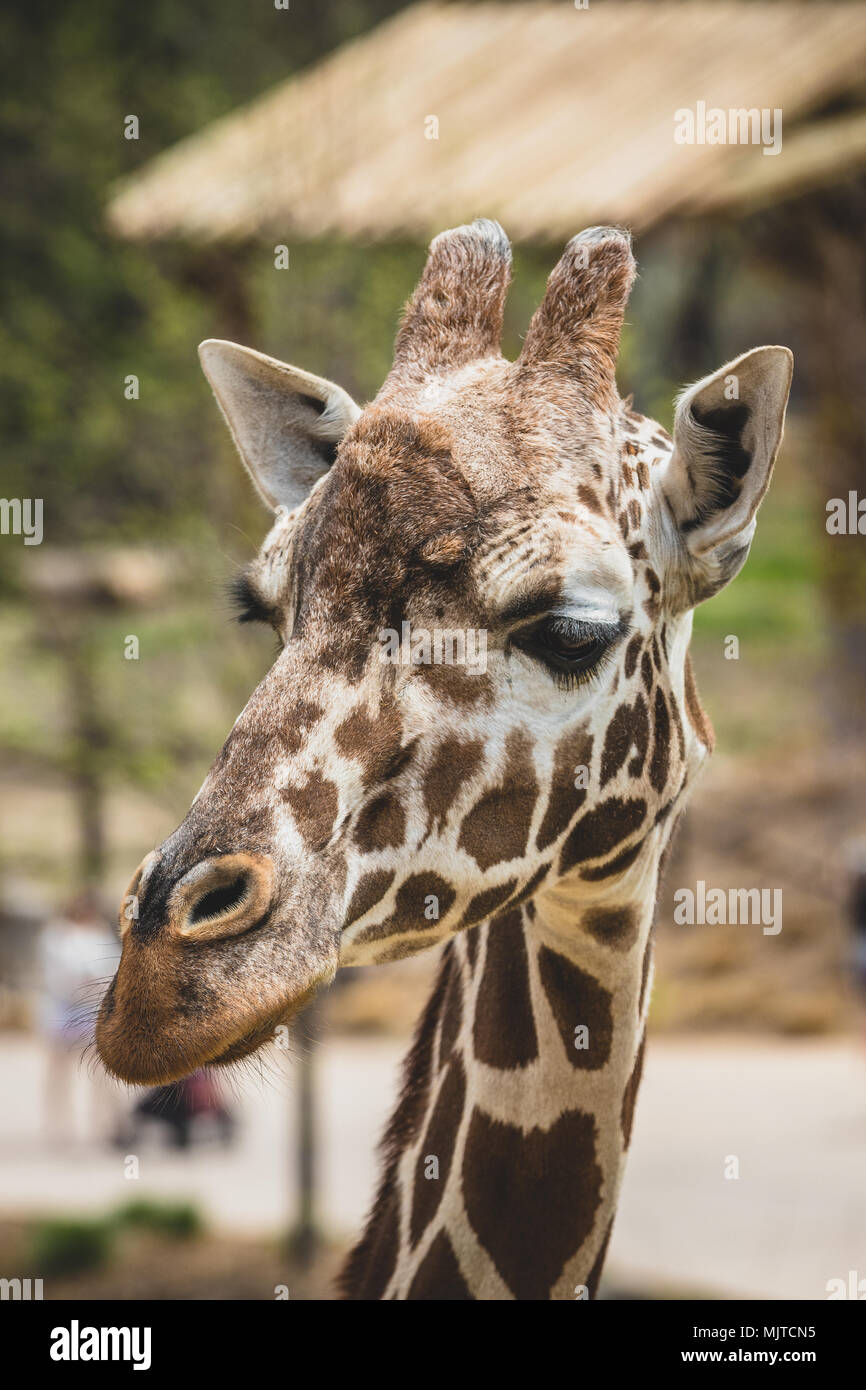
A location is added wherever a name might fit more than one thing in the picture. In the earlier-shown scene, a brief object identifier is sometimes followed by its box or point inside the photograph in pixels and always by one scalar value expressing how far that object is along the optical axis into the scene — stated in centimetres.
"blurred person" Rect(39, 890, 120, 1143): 1208
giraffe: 257
